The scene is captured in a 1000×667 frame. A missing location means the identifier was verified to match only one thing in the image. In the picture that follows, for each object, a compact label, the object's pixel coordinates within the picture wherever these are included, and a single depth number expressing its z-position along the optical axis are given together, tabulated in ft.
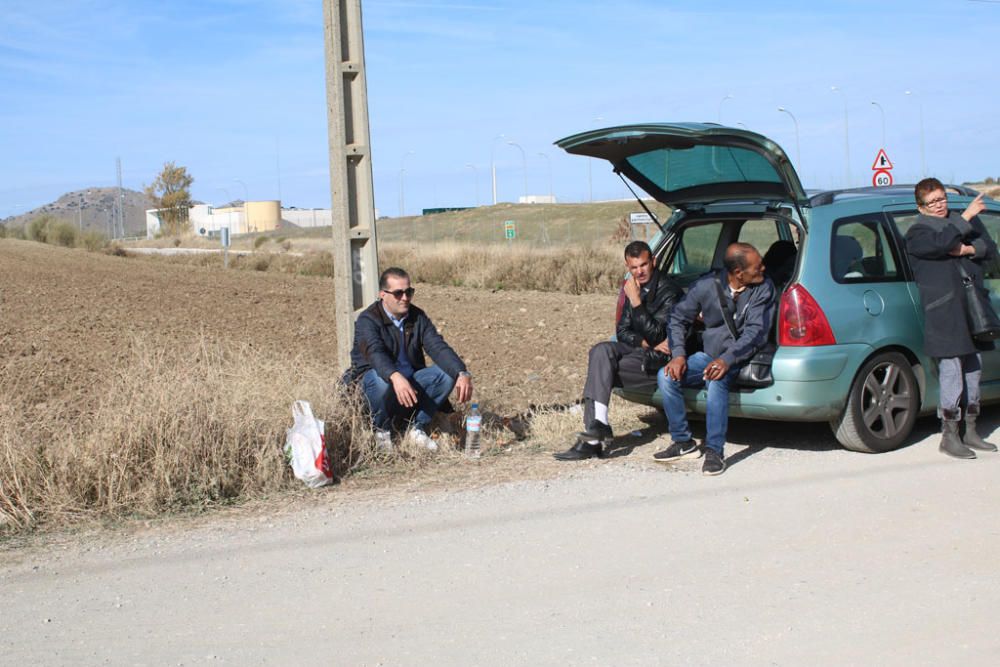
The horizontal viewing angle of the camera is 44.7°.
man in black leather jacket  25.58
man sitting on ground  25.26
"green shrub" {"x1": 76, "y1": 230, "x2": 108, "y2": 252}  181.40
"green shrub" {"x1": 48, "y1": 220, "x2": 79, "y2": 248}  192.54
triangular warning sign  101.96
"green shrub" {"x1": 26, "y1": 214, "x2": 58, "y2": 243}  197.71
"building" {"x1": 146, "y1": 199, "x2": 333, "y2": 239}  395.55
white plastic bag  23.03
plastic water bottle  25.90
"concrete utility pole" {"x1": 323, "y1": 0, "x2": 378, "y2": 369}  27.55
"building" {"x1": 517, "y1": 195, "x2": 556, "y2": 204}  389.76
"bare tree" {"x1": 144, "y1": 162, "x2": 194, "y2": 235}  404.77
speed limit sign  101.24
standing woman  24.98
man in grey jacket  24.39
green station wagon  24.54
